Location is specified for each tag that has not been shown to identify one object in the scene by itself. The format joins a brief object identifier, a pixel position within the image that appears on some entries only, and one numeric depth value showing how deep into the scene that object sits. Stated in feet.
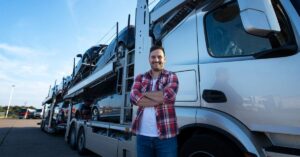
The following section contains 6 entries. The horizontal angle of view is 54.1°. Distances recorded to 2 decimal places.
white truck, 7.28
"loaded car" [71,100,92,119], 27.25
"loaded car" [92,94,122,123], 18.54
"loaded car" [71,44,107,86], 29.22
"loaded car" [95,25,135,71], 17.72
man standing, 7.95
